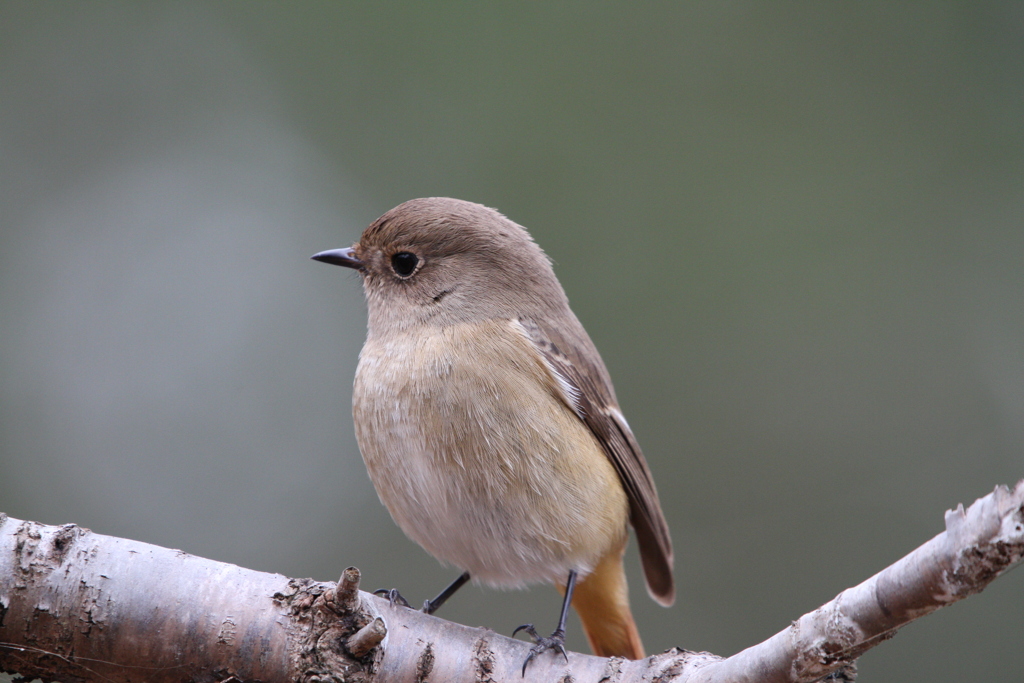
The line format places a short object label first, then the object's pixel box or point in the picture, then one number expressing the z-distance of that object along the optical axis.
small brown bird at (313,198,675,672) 6.00
